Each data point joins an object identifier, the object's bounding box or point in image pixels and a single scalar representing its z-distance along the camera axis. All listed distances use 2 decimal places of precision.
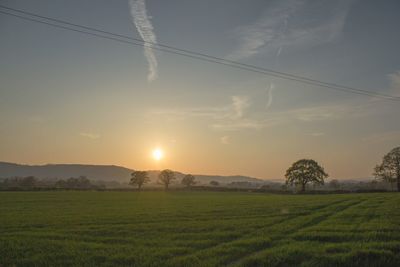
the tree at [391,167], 108.69
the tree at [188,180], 195.50
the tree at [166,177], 170.12
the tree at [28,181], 163.85
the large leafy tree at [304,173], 118.31
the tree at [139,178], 160.25
